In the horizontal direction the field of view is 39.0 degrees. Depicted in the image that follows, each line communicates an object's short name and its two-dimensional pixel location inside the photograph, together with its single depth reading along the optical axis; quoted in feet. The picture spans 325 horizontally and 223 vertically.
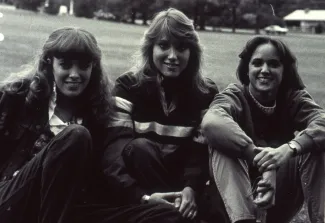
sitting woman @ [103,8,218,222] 8.15
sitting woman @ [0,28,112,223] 6.87
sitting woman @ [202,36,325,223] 7.55
